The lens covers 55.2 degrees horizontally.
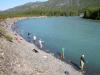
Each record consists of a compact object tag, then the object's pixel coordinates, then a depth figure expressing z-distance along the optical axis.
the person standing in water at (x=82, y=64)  14.30
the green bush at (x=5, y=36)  19.00
